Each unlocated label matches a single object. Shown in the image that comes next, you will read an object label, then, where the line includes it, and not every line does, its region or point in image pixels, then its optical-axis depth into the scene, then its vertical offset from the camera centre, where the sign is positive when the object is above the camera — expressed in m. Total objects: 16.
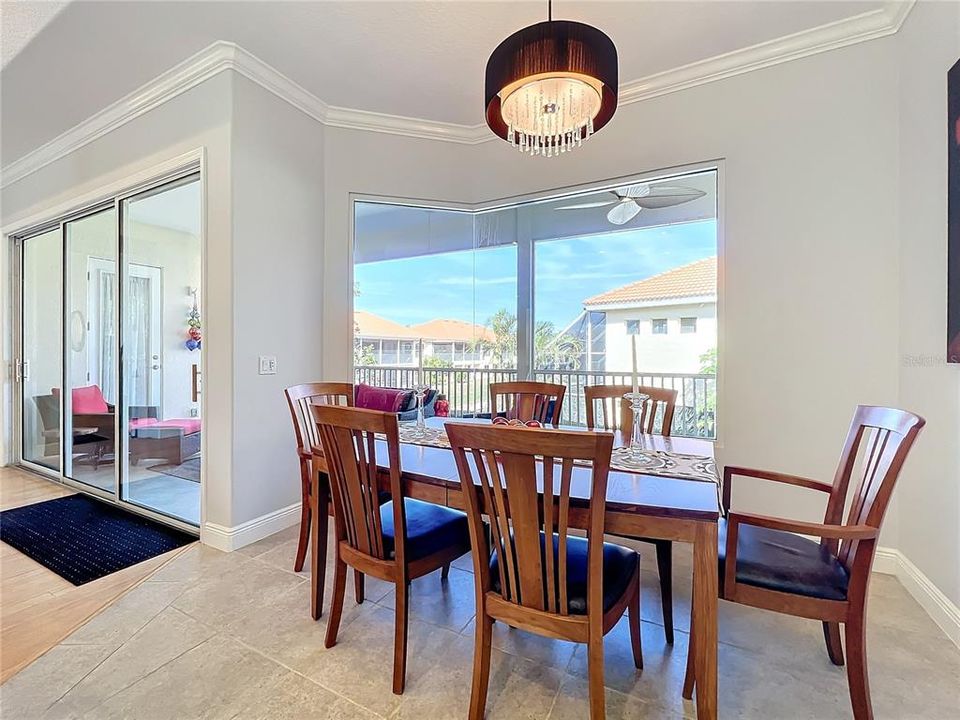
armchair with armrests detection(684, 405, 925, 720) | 1.35 -0.69
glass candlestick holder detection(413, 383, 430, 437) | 2.37 -0.36
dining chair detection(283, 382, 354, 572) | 2.29 -0.34
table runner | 1.67 -0.42
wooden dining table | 1.30 -0.47
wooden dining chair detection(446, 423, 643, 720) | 1.21 -0.57
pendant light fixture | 1.53 +1.03
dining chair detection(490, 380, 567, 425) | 2.79 -0.25
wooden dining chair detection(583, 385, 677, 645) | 1.88 -0.31
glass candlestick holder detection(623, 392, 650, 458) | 1.86 -0.34
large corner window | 3.74 +0.65
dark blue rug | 2.58 -1.16
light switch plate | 2.93 -0.02
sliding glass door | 3.26 +0.08
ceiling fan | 3.23 +1.22
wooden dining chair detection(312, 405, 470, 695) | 1.58 -0.66
